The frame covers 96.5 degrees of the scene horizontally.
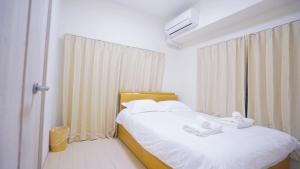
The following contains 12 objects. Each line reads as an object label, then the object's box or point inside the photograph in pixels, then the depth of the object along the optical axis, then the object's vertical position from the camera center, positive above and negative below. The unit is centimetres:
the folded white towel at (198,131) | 137 -44
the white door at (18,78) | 47 +2
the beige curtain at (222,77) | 224 +23
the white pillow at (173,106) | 277 -37
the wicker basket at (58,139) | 206 -86
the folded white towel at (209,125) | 149 -40
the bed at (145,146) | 128 -70
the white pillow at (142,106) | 241 -35
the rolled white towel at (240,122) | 170 -42
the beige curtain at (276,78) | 171 +20
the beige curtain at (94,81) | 240 +10
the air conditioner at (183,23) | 254 +135
